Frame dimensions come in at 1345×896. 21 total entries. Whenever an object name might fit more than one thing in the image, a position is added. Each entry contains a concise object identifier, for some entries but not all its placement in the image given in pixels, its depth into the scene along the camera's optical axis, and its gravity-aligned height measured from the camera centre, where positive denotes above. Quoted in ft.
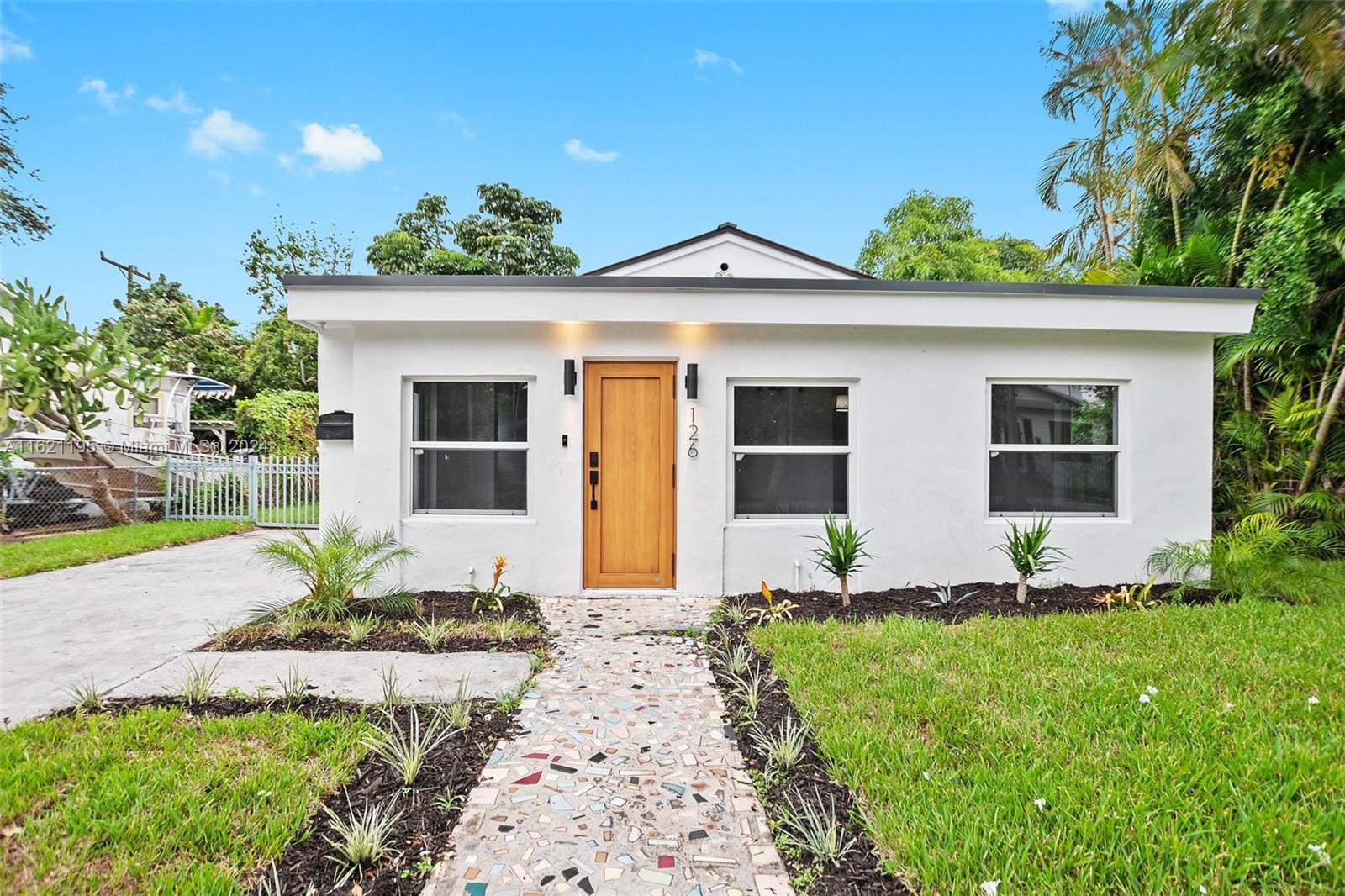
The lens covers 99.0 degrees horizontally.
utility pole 73.97 +23.72
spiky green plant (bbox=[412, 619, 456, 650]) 13.50 -4.27
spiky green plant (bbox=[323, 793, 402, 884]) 6.29 -4.36
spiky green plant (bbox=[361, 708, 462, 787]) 8.05 -4.37
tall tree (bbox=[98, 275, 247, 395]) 64.44 +13.47
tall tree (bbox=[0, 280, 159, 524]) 25.26 +4.09
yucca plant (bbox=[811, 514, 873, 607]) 15.87 -2.75
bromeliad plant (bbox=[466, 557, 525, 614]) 16.24 -4.11
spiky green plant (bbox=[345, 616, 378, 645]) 13.64 -4.25
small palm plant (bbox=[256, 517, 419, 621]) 15.01 -3.21
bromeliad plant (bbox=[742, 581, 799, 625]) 15.48 -4.29
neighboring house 33.42 +1.83
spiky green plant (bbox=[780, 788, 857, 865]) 6.47 -4.50
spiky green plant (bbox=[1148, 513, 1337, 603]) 16.75 -3.29
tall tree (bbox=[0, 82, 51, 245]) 43.04 +19.78
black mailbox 18.11 +0.92
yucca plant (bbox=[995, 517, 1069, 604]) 16.14 -2.74
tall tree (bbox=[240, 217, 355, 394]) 65.92 +20.67
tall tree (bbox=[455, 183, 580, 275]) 65.36 +26.03
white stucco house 17.57 +0.77
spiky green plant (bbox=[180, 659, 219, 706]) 10.43 -4.24
